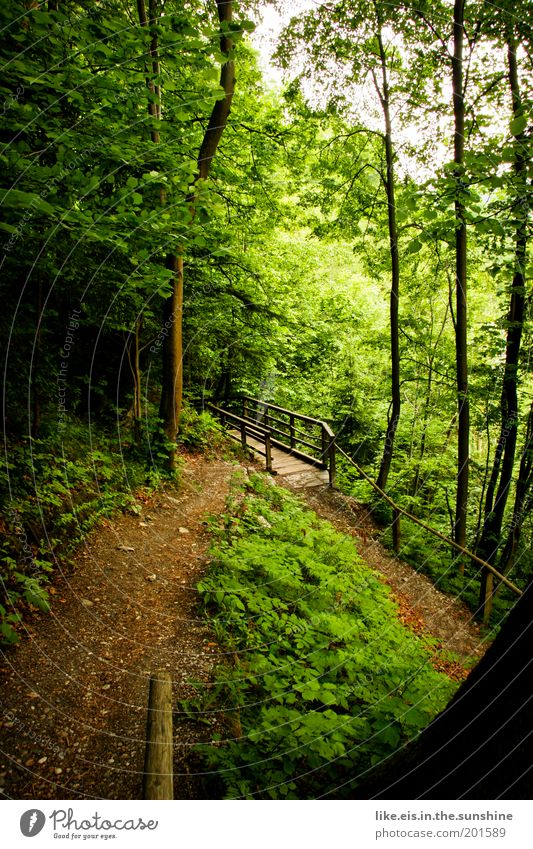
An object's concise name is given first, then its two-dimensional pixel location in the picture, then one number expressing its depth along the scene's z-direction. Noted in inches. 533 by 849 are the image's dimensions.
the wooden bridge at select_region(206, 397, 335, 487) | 406.0
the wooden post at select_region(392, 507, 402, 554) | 335.0
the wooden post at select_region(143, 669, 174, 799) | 82.4
